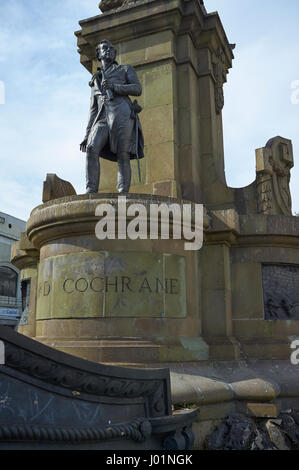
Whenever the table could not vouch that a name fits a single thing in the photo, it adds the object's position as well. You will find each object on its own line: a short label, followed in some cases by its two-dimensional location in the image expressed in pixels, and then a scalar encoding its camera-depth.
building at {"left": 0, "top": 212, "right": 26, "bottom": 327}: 32.81
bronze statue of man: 8.04
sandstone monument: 6.63
